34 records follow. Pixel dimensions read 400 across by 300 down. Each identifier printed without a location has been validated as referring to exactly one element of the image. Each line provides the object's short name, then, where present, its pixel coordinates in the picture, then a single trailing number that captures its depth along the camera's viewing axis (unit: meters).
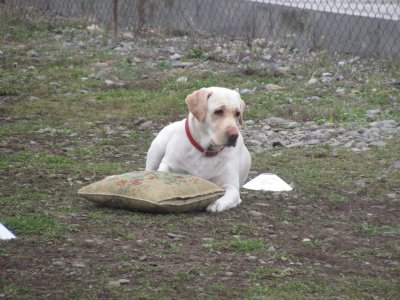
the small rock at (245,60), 21.78
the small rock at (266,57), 21.91
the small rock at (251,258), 8.61
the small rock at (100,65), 21.58
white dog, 10.87
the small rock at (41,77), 20.30
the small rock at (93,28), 26.40
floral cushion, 10.12
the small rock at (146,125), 16.50
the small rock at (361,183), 12.48
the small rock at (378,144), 14.62
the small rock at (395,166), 13.44
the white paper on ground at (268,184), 12.03
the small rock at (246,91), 18.75
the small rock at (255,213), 10.55
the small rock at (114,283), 7.58
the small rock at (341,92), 18.49
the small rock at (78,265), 8.06
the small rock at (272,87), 19.02
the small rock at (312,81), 19.44
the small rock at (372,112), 16.69
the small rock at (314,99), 18.02
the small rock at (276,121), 16.44
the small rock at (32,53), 23.03
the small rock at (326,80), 19.41
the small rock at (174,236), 9.30
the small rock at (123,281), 7.66
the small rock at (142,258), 8.40
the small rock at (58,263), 8.08
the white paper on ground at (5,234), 8.83
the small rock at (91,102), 18.10
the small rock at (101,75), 20.39
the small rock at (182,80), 19.71
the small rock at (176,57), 22.33
